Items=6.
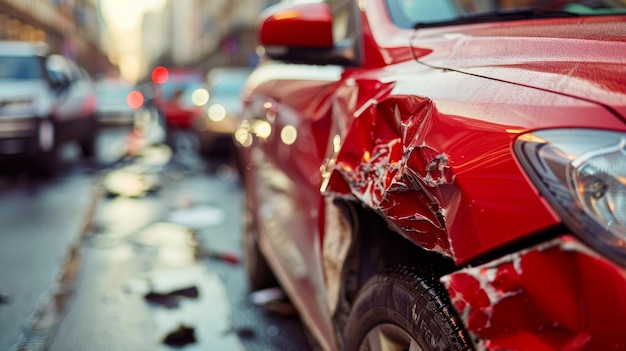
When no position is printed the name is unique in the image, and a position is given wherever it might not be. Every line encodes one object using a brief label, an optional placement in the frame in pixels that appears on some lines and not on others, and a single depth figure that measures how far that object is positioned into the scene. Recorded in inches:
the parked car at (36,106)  411.5
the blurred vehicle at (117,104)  1032.8
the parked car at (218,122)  515.2
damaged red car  56.1
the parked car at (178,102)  660.7
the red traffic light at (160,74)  953.6
